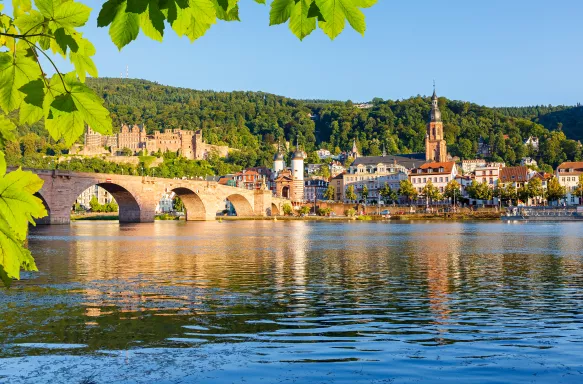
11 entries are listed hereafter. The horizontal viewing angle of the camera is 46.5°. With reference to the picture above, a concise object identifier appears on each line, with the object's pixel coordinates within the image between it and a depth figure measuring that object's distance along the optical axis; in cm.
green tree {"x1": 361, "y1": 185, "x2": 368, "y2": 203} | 13925
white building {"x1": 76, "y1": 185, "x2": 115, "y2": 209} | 16550
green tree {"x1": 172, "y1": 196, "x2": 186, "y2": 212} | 15438
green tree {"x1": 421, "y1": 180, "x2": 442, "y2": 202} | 12062
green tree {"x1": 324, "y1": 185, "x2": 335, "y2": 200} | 14300
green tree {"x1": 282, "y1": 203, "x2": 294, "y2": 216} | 13112
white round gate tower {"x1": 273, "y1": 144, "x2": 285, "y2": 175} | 16230
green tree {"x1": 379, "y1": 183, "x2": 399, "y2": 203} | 13225
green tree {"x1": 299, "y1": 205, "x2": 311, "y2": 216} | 13112
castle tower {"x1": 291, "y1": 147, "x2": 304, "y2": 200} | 14588
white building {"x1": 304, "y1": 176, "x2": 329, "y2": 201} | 15550
